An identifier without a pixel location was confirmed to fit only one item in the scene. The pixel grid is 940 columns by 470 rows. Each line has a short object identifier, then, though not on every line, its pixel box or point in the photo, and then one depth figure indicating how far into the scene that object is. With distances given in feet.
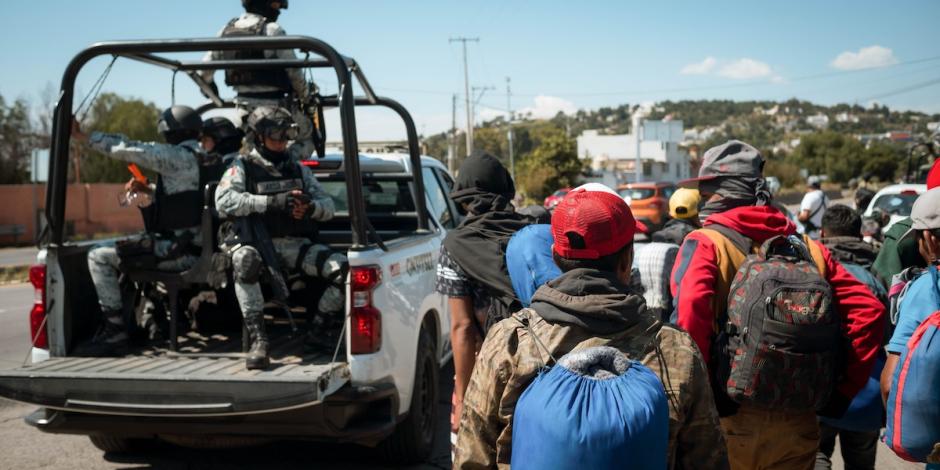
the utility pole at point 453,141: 195.19
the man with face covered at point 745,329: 9.45
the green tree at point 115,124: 158.61
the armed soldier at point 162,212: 16.79
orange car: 87.45
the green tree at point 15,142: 143.64
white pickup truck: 13.67
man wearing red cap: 6.33
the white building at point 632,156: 274.16
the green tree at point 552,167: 172.14
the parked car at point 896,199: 41.34
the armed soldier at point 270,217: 15.94
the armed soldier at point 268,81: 20.81
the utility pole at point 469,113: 174.60
